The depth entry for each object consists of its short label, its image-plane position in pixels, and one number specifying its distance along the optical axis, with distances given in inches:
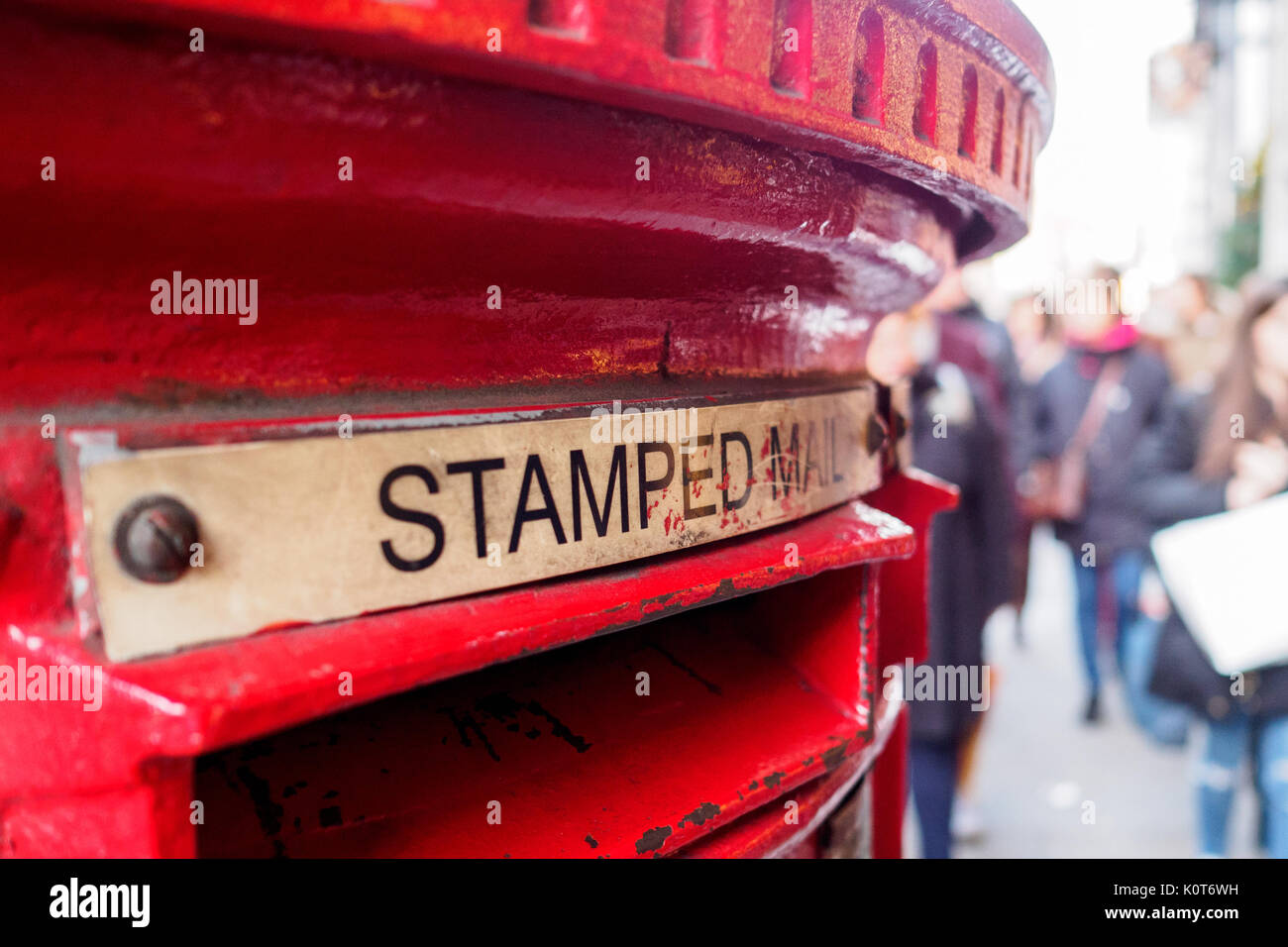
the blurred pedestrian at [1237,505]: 97.8
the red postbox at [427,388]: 20.0
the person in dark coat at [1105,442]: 165.6
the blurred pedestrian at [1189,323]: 193.5
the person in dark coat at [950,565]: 112.4
